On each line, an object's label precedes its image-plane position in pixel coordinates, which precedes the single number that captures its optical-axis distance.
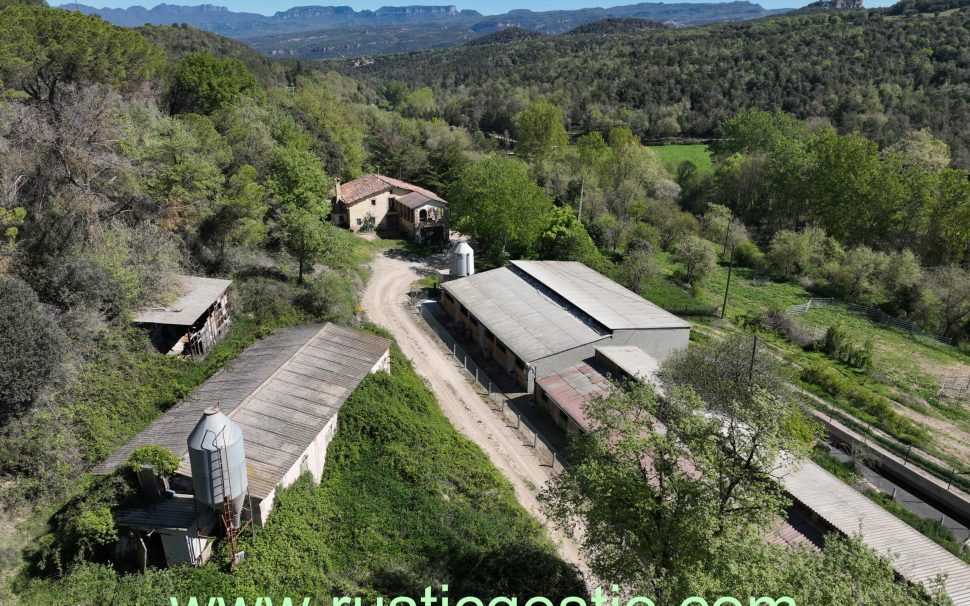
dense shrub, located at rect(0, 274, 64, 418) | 20.52
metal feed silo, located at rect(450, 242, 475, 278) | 46.09
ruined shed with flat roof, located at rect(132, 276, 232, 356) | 28.58
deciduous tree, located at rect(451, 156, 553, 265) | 51.34
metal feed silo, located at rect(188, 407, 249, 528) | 17.33
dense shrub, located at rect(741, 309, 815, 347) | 43.59
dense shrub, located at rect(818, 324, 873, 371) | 40.00
